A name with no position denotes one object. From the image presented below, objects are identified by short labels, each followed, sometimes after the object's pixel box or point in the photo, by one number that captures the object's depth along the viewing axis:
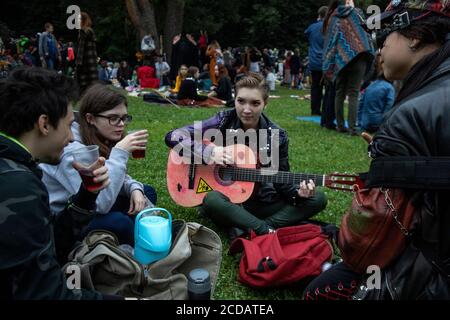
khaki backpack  2.04
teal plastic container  2.21
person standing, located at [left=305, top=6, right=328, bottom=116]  8.93
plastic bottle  1.97
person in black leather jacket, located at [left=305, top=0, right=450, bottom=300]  1.59
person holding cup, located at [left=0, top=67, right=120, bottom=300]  1.41
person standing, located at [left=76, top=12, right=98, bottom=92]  8.01
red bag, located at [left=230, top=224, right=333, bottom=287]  2.62
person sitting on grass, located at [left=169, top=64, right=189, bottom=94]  13.23
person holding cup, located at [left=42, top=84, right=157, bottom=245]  2.40
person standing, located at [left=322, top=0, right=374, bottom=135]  7.14
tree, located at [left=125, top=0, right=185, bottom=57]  19.70
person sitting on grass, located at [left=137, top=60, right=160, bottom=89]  16.31
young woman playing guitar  3.33
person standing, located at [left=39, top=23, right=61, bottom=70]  14.32
